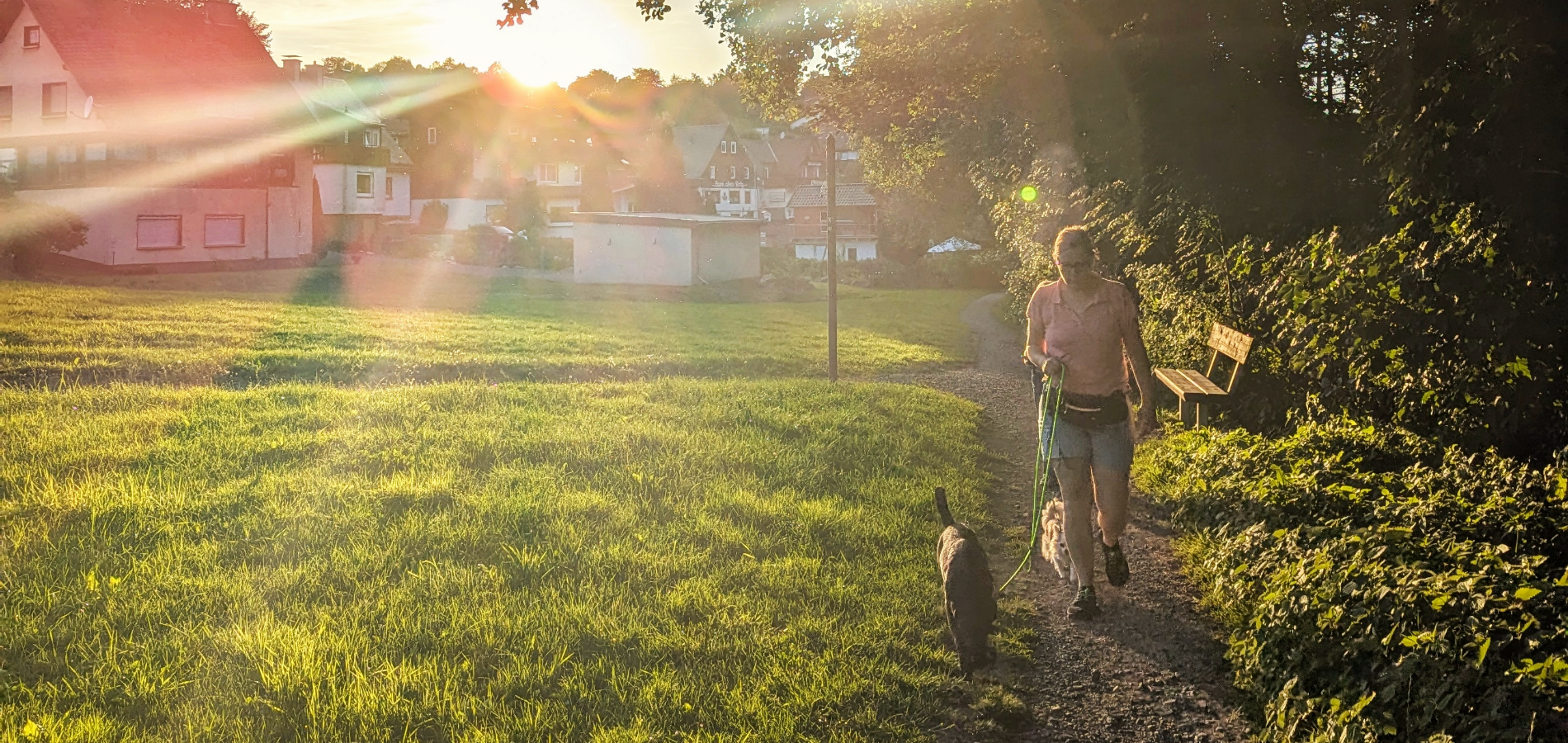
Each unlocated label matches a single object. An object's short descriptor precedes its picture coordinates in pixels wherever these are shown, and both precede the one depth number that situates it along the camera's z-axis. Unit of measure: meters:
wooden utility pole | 16.02
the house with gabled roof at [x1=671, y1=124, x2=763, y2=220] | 93.56
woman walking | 6.53
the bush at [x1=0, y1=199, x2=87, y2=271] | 31.61
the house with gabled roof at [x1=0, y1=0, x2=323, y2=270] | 37.44
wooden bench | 9.91
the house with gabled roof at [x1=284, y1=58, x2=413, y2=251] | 51.84
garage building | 42.84
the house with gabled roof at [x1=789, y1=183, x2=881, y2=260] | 78.94
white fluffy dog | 7.25
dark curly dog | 5.82
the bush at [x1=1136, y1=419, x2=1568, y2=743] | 4.05
